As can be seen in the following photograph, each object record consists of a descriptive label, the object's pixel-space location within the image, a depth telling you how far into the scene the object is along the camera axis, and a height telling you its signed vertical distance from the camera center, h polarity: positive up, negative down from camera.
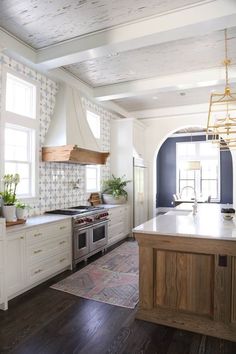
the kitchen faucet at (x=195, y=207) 3.79 -0.40
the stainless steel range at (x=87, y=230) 4.18 -0.88
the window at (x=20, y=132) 3.80 +0.75
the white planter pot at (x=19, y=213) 3.42 -0.44
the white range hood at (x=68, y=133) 4.31 +0.85
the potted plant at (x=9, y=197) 3.20 -0.23
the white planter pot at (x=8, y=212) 3.19 -0.40
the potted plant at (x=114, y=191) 6.14 -0.27
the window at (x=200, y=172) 10.02 +0.34
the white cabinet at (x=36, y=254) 3.02 -0.99
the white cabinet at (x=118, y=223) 5.55 -0.99
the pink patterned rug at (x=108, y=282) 3.19 -1.43
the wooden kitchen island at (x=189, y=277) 2.36 -0.93
